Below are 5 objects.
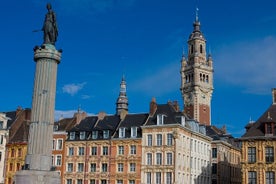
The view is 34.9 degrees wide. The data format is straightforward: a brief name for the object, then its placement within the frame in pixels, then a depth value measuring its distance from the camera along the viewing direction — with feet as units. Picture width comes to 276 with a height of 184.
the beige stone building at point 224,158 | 213.46
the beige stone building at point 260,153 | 155.02
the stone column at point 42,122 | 77.61
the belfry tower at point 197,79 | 321.11
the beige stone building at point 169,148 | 179.11
